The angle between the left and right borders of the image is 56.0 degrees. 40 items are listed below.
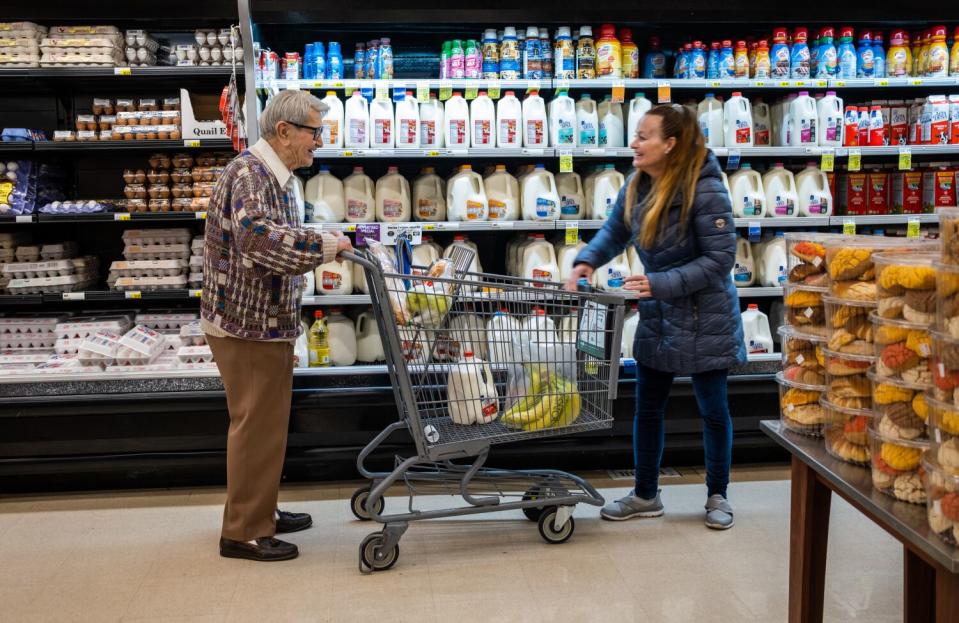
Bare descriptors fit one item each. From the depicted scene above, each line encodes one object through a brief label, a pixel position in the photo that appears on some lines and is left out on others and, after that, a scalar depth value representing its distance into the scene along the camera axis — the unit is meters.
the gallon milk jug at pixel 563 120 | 4.27
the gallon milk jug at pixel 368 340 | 4.34
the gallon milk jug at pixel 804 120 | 4.39
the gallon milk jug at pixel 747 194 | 4.43
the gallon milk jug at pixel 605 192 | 4.38
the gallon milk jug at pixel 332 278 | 4.22
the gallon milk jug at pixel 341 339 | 4.28
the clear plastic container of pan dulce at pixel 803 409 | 2.11
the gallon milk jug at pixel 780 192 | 4.44
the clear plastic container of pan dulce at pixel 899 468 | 1.68
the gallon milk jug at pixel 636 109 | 4.34
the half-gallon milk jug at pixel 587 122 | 4.34
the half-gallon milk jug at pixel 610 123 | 4.39
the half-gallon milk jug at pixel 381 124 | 4.23
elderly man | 2.93
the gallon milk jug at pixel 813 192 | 4.46
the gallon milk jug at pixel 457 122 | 4.25
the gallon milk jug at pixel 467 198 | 4.26
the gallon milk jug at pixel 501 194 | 4.33
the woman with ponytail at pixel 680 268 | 3.20
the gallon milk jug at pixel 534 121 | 4.29
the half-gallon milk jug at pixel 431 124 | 4.27
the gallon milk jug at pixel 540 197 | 4.30
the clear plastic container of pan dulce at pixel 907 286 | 1.66
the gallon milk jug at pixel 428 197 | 4.36
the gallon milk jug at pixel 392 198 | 4.32
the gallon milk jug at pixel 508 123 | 4.27
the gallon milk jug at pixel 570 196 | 4.44
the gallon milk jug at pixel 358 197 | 4.30
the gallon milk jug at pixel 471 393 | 3.07
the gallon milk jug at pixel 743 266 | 4.52
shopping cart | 2.99
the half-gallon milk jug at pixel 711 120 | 4.39
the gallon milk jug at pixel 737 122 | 4.35
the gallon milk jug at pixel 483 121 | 4.27
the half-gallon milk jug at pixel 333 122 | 4.19
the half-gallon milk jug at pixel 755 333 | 4.39
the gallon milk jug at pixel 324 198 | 4.25
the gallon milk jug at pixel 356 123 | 4.20
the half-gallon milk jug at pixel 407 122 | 4.23
